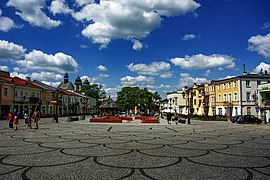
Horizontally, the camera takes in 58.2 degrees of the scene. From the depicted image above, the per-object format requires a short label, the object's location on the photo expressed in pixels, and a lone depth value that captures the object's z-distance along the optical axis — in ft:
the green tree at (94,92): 362.53
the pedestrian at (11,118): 75.31
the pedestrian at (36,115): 79.04
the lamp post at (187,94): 271.55
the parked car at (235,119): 137.84
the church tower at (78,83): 441.31
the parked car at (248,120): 131.71
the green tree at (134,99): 285.84
